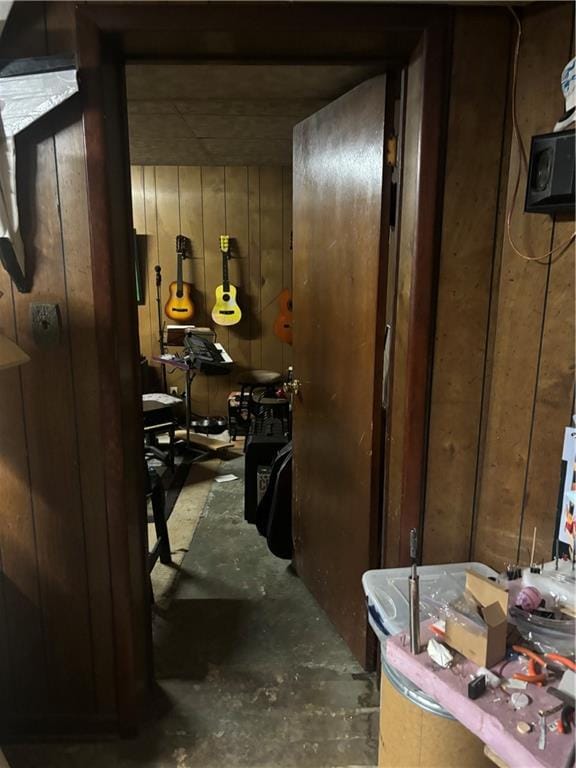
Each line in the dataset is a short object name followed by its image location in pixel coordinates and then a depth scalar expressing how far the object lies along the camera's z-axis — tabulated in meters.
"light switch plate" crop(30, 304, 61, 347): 1.40
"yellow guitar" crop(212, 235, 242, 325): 4.68
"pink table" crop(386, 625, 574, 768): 0.83
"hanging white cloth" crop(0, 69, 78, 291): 1.25
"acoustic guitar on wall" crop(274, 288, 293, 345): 4.67
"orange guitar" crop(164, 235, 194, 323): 4.67
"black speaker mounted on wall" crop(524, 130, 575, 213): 1.17
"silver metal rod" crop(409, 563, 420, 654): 1.02
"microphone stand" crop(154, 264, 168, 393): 4.71
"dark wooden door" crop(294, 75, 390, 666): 1.67
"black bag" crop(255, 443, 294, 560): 2.58
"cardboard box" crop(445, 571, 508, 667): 0.98
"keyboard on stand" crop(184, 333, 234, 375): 4.14
